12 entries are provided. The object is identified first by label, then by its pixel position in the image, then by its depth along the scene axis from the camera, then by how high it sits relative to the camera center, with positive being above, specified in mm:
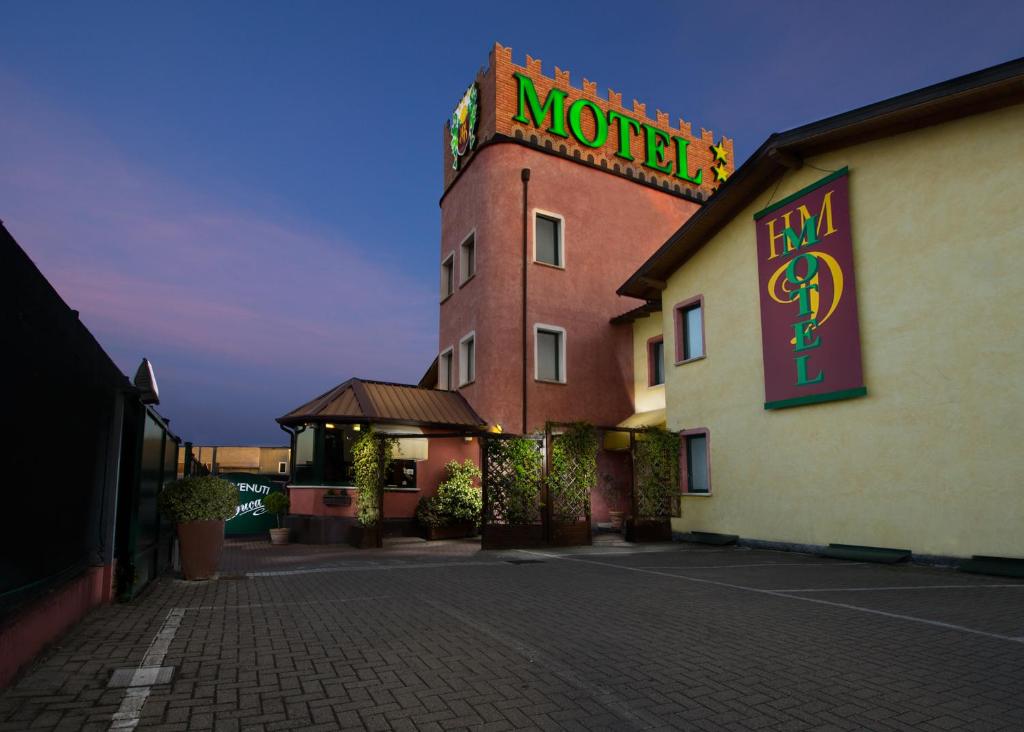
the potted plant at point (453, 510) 16641 -1077
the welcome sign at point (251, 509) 19438 -1187
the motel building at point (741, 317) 10391 +3344
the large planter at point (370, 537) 14903 -1548
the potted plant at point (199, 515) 8953 -624
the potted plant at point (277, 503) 18031 -933
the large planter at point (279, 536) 17172 -1745
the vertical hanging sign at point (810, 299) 12406 +3322
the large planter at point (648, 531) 15555 -1521
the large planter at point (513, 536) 13703 -1443
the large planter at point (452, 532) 16547 -1621
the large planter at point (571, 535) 14270 -1470
